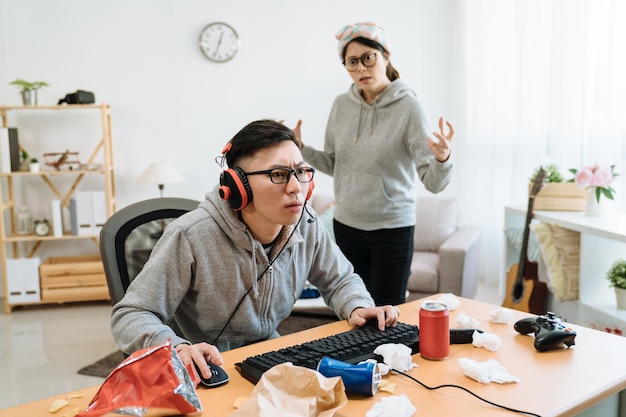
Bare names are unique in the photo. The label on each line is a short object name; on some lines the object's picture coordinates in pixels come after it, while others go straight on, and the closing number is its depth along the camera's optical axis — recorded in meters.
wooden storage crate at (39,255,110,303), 4.15
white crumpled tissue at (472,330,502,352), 1.26
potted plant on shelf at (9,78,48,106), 4.01
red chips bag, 0.95
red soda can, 1.20
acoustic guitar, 2.97
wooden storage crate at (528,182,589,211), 2.96
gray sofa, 3.36
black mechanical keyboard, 1.13
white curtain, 3.14
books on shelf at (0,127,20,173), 4.03
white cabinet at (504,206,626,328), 2.61
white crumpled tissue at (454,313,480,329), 1.41
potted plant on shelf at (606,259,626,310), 2.55
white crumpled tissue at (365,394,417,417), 0.95
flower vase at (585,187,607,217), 2.79
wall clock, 4.41
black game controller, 1.24
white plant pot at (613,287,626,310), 2.55
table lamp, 4.12
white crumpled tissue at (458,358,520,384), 1.09
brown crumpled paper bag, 0.94
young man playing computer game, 1.30
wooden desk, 1.00
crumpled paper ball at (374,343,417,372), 1.16
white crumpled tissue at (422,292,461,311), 1.57
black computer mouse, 1.09
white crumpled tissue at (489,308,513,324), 1.44
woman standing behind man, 2.12
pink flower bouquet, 2.75
